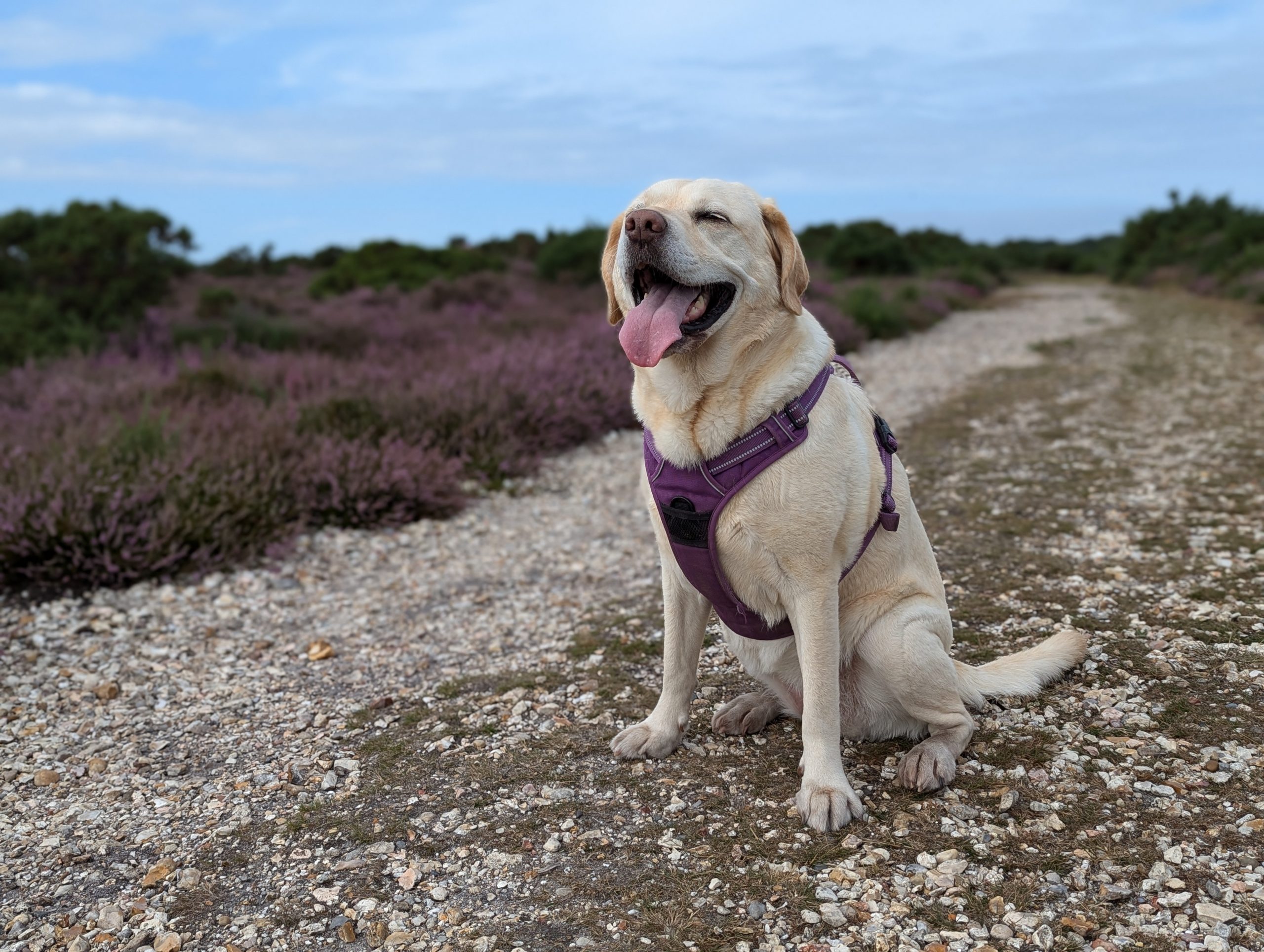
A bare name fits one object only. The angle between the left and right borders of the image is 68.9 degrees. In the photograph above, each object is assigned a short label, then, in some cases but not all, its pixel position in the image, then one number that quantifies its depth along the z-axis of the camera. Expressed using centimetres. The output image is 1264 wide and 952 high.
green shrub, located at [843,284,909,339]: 1681
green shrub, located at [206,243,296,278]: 2473
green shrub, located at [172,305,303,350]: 1220
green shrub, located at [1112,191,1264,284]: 2600
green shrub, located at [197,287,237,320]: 1372
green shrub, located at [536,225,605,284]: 2005
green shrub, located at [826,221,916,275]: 2944
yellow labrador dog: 288
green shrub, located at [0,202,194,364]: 1246
